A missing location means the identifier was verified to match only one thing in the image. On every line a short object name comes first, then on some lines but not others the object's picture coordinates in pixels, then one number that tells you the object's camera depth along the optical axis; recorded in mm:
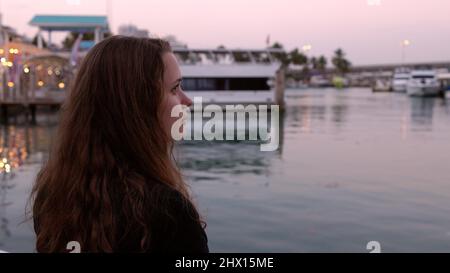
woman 1753
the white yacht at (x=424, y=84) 88750
